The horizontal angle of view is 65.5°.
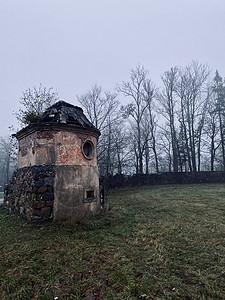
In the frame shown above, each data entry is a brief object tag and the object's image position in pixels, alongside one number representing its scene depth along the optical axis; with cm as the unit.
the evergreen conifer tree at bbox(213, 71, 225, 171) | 2329
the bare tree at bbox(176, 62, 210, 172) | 2284
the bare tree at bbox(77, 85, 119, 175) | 2387
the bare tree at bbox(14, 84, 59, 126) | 1328
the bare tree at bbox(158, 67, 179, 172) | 2380
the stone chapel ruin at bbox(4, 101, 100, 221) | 594
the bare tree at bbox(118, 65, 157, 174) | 2362
